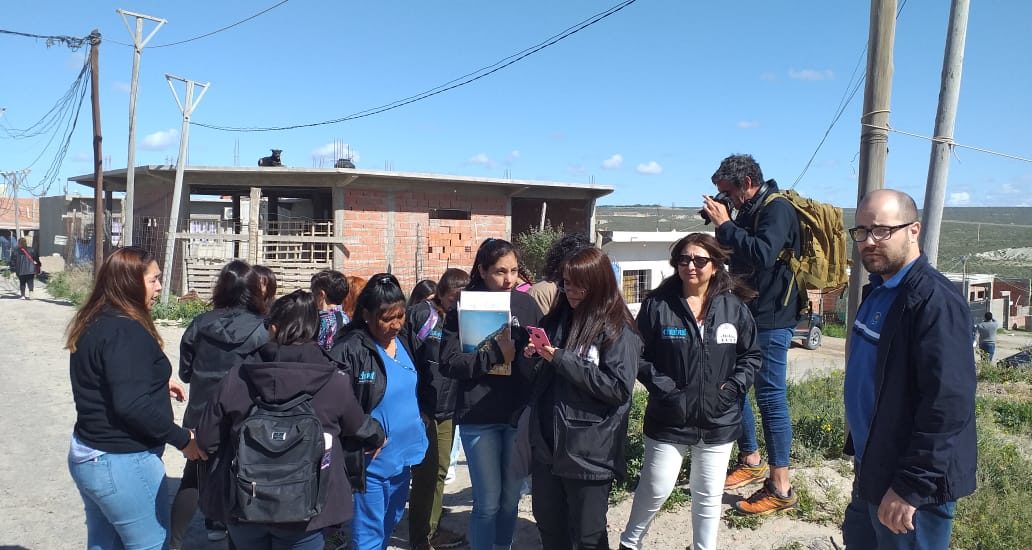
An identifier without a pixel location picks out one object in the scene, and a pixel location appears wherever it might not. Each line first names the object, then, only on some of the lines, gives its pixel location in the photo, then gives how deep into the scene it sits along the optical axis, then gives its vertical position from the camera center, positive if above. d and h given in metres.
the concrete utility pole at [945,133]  4.40 +0.87
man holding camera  3.98 -0.18
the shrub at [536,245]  19.42 +0.03
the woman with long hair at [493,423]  3.46 -0.90
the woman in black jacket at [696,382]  3.38 -0.62
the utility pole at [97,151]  18.39 +1.86
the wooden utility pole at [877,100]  4.35 +1.04
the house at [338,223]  16.56 +0.34
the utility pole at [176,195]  15.63 +0.70
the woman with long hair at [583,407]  3.09 -0.72
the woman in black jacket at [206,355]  3.87 -0.71
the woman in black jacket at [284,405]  2.63 -0.73
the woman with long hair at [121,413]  2.77 -0.76
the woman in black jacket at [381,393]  3.33 -0.75
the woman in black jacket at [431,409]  3.97 -0.96
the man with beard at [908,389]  2.24 -0.41
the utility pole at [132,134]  16.23 +2.16
